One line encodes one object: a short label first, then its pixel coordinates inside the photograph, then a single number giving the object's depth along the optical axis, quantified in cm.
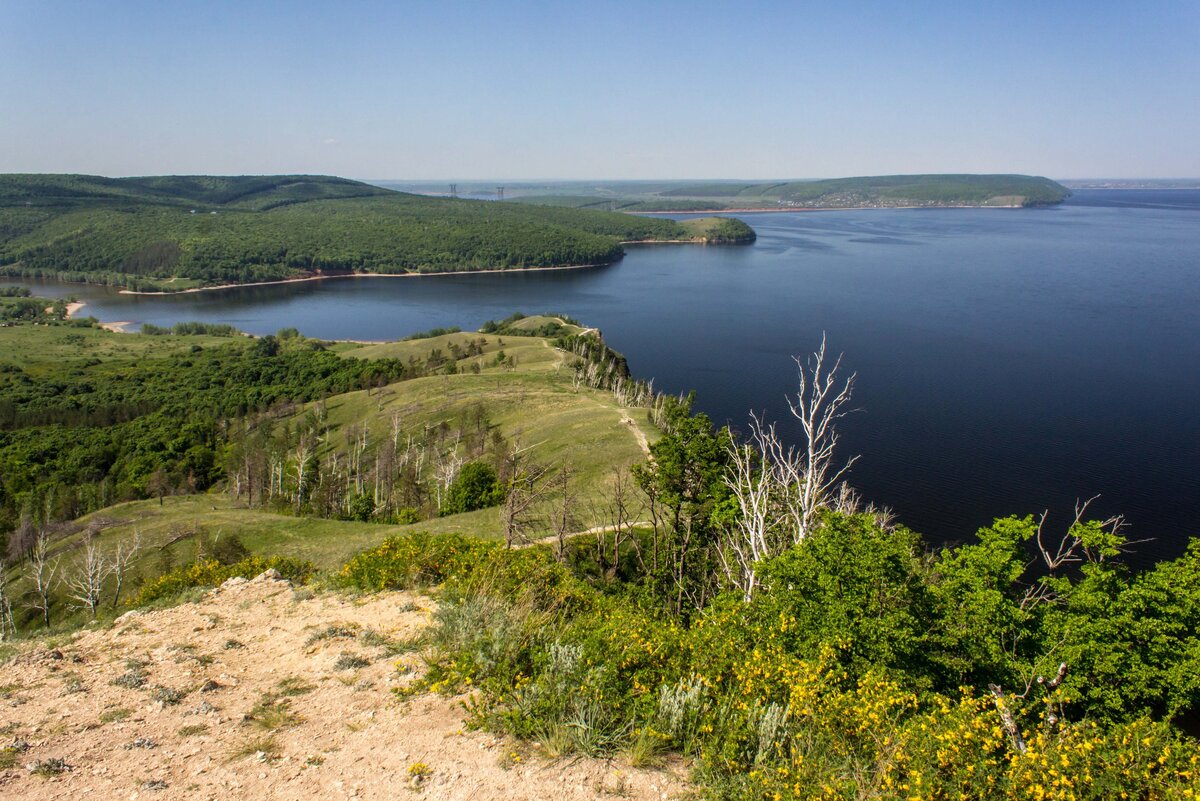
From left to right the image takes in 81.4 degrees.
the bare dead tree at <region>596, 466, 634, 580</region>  2813
